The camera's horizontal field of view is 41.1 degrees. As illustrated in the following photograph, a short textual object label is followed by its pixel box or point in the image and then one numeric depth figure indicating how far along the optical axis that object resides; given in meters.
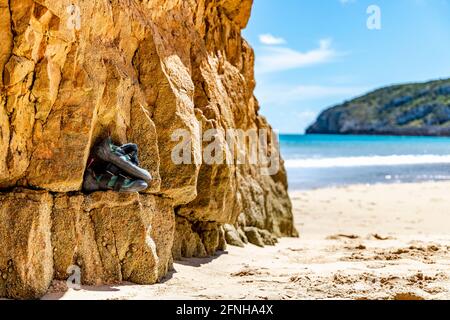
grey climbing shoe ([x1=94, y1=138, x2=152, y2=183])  6.49
